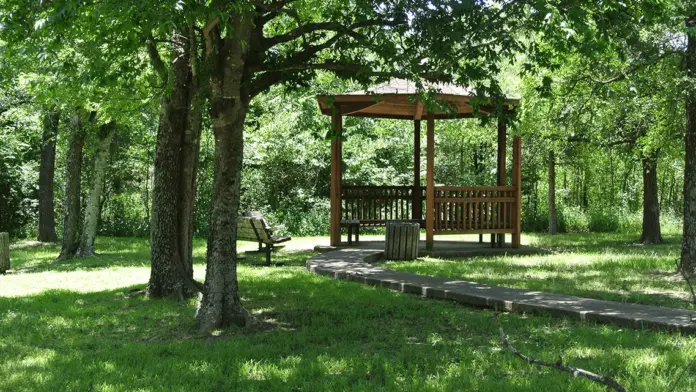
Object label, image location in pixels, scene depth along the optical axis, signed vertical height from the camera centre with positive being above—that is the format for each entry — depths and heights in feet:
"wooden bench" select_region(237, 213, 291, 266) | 44.04 -0.94
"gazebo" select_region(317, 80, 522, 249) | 46.65 +2.37
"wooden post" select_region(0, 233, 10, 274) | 42.44 -2.38
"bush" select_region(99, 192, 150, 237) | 76.74 +0.22
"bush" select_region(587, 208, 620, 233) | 81.51 -0.26
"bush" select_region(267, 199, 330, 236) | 74.69 +0.08
